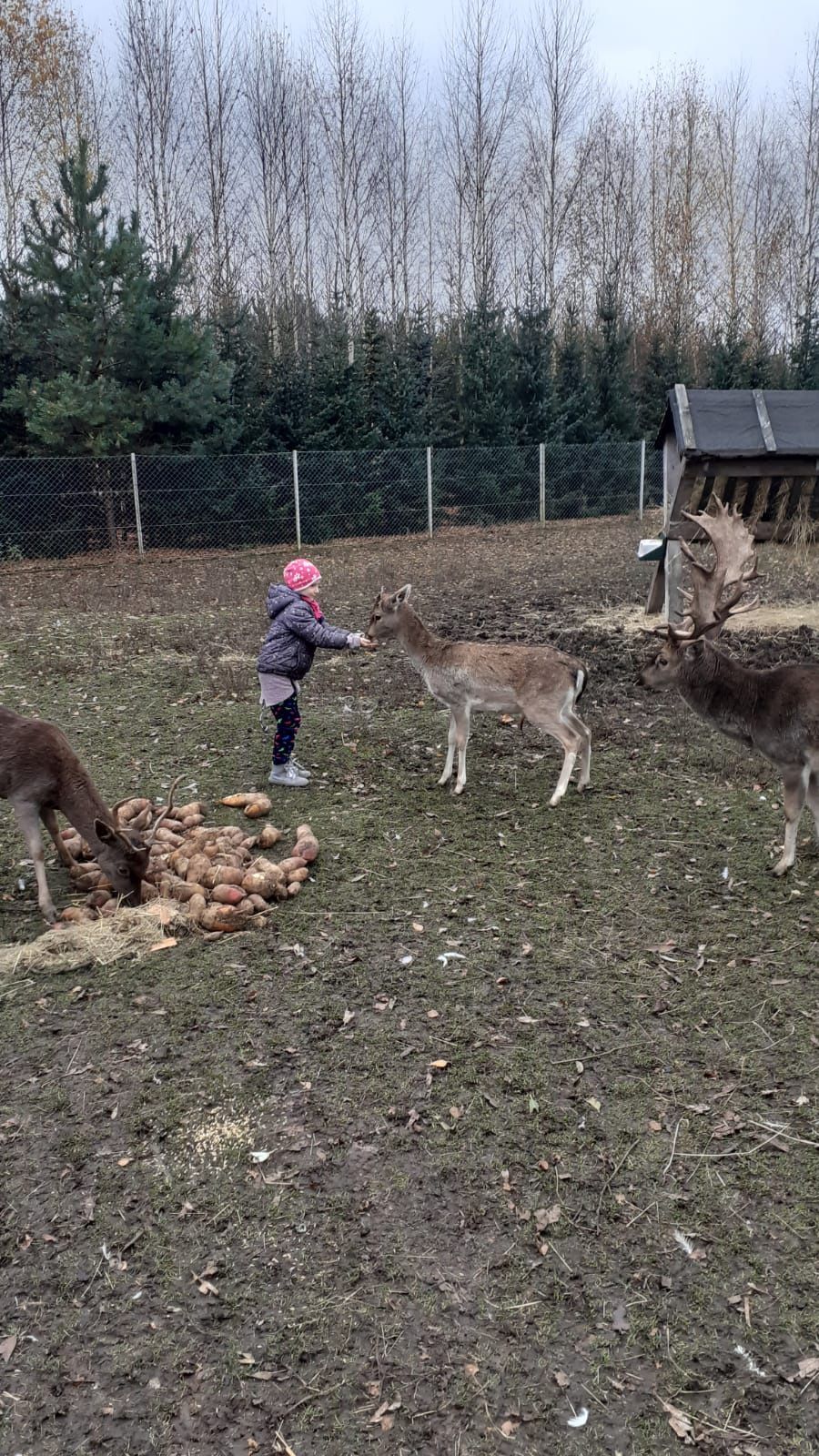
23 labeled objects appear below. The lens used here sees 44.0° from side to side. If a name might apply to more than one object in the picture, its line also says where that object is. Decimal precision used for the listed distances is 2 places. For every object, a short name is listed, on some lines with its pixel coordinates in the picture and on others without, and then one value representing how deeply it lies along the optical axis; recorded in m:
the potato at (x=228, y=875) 5.44
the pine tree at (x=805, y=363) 32.62
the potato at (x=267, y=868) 5.53
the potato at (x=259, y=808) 6.60
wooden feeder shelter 10.70
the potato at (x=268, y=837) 6.07
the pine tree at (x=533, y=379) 26.47
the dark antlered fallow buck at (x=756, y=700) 5.75
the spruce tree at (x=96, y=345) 18.14
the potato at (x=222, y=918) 5.23
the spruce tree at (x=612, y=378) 29.11
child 6.89
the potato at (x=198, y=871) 5.53
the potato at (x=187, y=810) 6.32
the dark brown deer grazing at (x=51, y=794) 5.41
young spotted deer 7.02
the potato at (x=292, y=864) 5.71
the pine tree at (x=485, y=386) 25.47
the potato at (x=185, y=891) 5.43
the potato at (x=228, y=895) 5.32
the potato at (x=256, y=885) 5.42
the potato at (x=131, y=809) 6.22
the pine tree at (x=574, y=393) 27.75
